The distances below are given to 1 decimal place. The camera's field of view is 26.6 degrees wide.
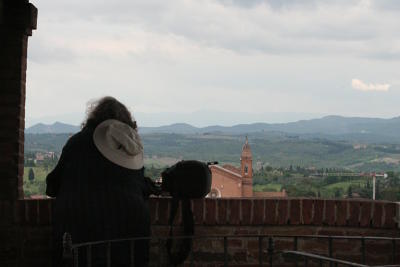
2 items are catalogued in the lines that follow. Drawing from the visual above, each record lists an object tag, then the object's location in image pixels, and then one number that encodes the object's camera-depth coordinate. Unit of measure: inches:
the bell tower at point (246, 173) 3841.8
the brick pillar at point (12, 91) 234.2
